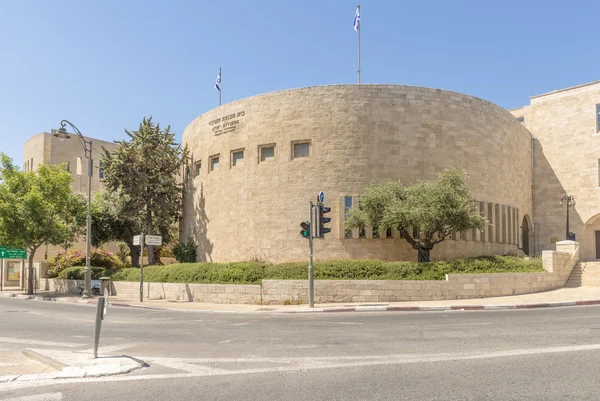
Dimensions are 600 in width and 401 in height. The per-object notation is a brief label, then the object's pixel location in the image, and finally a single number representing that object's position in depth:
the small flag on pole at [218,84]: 38.38
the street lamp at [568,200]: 35.30
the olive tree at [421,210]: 24.33
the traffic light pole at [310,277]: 21.36
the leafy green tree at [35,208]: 31.23
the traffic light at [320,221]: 21.41
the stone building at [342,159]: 29.14
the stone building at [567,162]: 36.72
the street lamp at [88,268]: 28.38
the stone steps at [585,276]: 27.28
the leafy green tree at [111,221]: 36.84
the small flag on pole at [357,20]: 33.03
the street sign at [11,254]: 37.34
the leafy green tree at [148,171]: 34.22
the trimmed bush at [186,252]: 35.19
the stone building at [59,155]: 55.38
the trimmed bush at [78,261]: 39.53
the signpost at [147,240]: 25.28
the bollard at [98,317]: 8.98
